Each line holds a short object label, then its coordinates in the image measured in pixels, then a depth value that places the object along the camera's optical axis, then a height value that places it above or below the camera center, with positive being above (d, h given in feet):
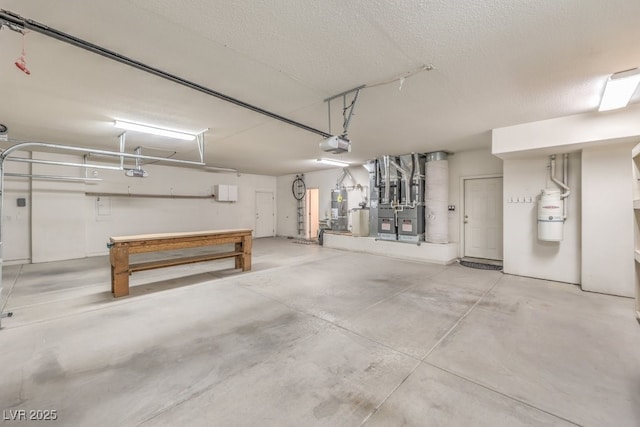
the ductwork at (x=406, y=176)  19.99 +2.81
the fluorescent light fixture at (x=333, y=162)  23.30 +4.75
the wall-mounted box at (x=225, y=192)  29.43 +2.28
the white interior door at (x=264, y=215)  34.07 -0.49
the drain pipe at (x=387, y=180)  21.26 +2.62
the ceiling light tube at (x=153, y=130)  13.15 +4.53
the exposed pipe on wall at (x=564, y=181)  13.91 +1.67
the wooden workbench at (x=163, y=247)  11.62 -1.83
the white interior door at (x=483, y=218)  18.30 -0.52
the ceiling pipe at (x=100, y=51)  5.52 +4.33
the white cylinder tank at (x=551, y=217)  13.52 -0.33
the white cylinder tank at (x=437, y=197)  19.10 +1.06
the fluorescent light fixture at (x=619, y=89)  8.08 +4.33
